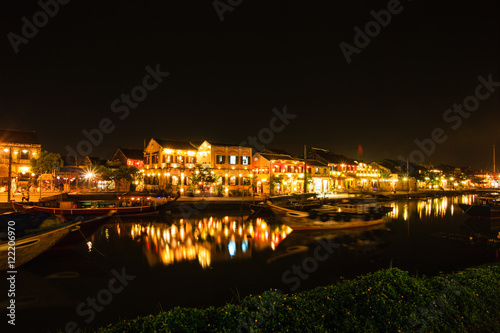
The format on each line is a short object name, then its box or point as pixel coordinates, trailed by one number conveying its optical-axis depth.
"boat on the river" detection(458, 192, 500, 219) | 26.94
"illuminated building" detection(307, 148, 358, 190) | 57.72
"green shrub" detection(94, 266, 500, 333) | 4.53
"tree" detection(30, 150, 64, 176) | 37.78
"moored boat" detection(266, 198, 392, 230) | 21.41
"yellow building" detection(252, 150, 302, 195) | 44.41
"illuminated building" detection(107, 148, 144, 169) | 55.62
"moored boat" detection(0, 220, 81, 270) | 11.73
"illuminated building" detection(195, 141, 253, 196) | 41.62
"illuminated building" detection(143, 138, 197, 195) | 41.97
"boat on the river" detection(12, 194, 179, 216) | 24.98
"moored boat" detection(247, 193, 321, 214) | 29.02
